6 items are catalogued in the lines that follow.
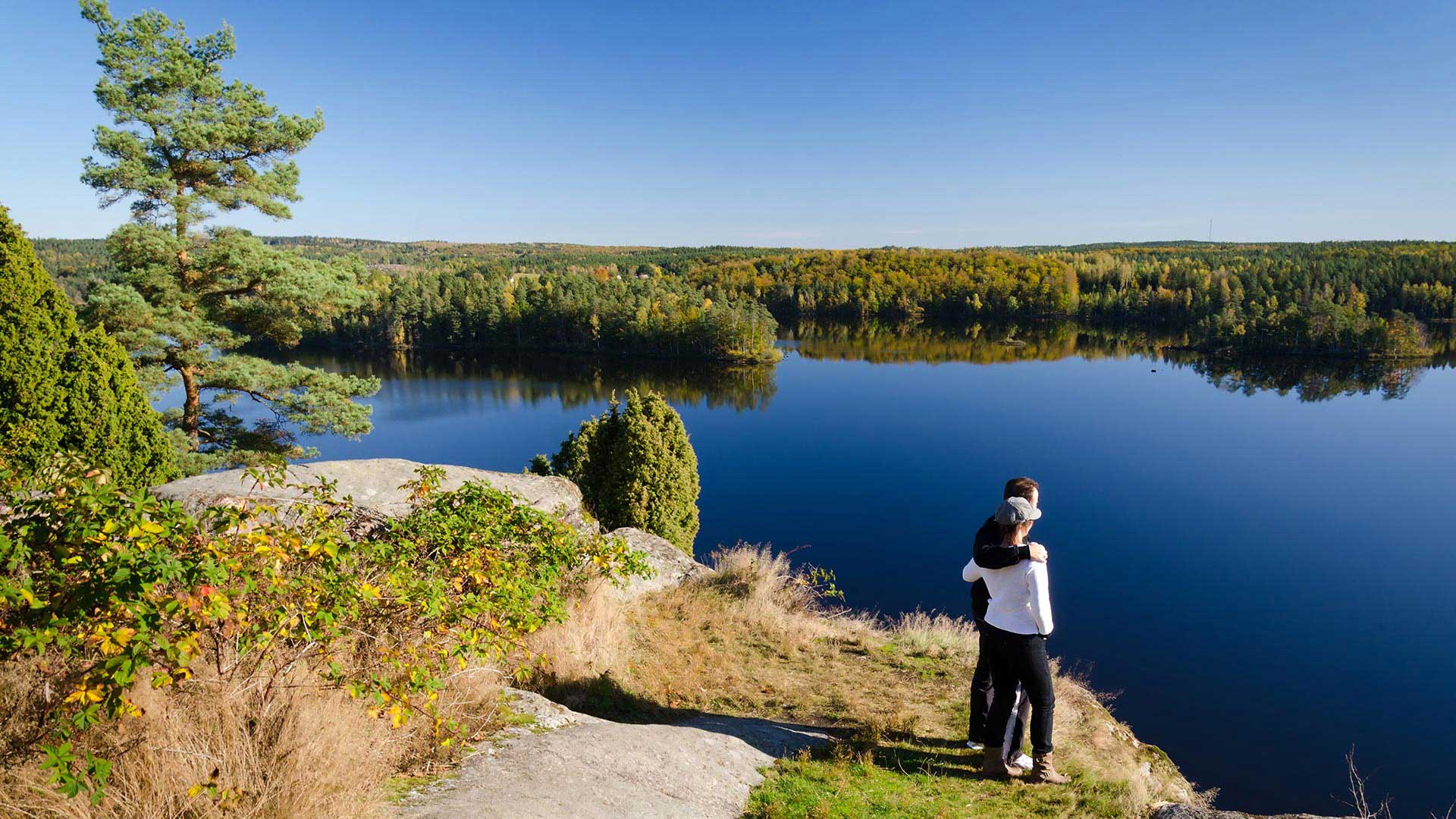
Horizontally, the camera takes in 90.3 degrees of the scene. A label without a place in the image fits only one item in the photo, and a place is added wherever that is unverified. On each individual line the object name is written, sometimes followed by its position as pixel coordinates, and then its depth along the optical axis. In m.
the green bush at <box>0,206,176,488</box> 7.64
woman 4.31
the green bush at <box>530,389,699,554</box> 16.52
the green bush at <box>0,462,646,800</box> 2.33
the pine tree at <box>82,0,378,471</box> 10.66
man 4.31
